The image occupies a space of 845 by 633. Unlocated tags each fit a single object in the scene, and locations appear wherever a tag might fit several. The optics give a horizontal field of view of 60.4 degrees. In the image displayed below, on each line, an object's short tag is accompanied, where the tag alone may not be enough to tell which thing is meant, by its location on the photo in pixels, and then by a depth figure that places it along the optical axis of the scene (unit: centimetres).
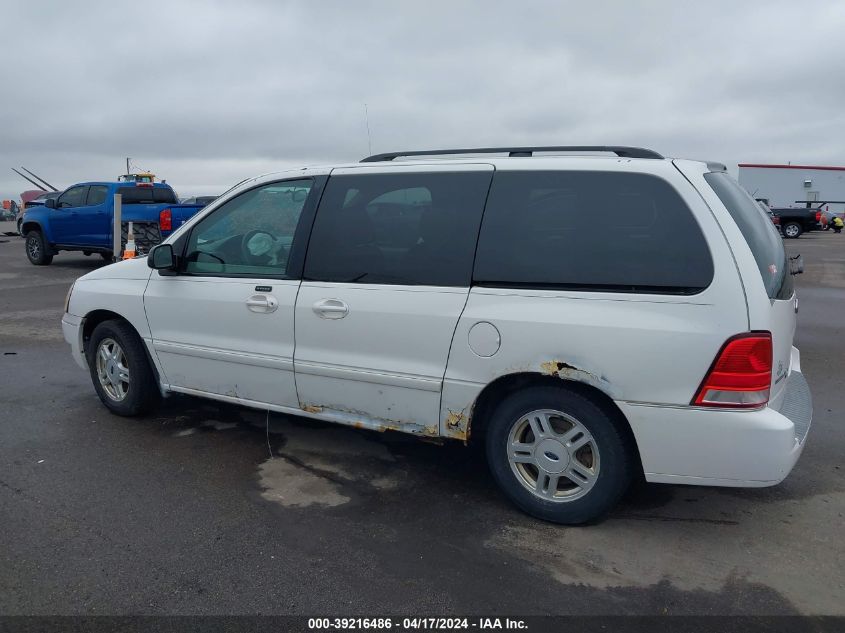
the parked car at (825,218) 3299
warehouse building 3909
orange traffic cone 1345
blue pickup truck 1538
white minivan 322
